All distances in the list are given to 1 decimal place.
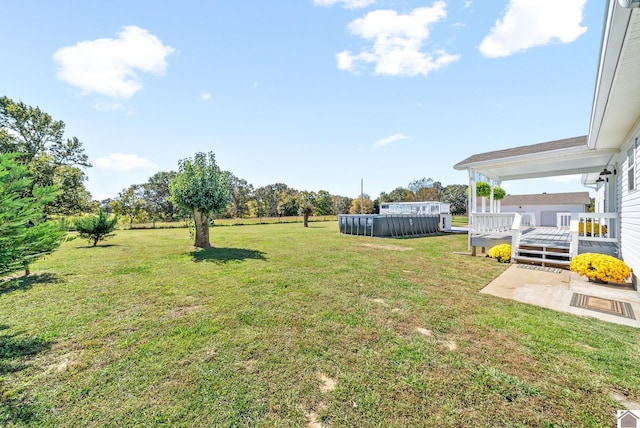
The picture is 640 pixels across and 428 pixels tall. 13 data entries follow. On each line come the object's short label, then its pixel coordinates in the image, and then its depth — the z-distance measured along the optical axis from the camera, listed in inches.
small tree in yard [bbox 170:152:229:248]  366.9
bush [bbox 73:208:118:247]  423.1
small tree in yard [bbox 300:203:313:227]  1005.8
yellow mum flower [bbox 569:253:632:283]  191.0
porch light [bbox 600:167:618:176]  291.4
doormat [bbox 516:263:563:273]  247.8
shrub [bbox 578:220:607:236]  327.6
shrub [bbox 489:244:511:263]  290.7
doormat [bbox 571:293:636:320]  144.9
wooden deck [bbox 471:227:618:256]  264.7
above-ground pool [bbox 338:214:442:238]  613.6
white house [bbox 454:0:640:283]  106.8
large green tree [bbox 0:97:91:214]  580.4
